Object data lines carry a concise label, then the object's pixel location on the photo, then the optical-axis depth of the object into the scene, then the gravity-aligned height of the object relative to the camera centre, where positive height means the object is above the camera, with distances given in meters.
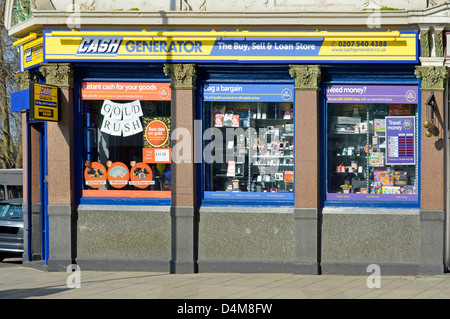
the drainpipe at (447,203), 11.52 -0.87
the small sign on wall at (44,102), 11.47 +0.96
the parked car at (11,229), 14.35 -1.60
